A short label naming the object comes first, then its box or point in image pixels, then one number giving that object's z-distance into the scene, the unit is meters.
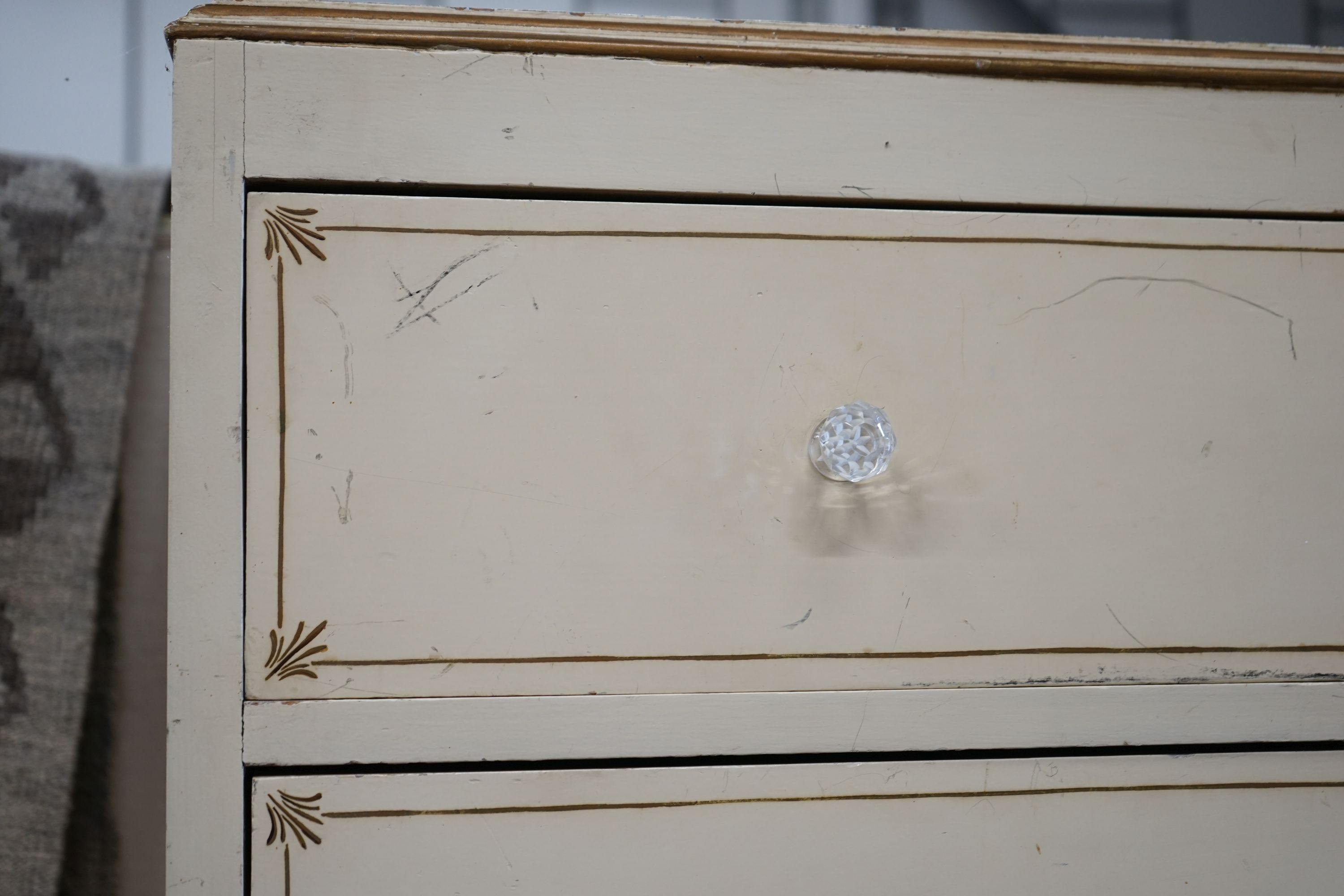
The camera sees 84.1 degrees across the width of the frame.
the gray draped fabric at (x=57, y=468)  0.61
